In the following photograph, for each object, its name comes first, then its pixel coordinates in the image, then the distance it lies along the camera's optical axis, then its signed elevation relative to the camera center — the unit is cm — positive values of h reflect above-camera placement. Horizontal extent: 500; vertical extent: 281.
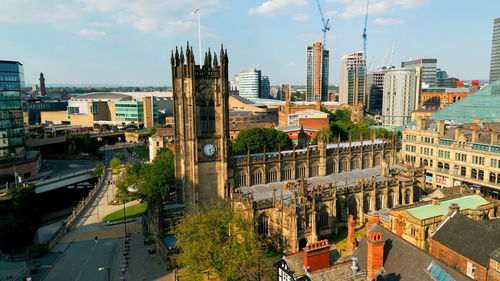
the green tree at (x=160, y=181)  7156 -1638
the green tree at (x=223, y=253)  3681 -1684
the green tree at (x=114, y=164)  11250 -1923
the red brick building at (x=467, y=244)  3472 -1544
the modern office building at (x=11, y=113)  9062 -178
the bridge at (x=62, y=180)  8471 -1993
